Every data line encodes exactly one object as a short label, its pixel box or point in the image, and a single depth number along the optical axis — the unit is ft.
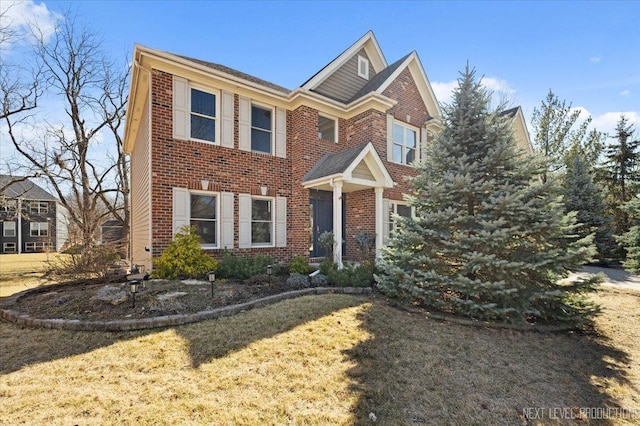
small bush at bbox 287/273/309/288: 23.34
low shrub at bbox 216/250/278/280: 26.16
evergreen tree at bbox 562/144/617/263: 46.57
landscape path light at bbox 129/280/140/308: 17.11
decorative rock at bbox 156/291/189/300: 19.01
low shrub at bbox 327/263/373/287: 23.80
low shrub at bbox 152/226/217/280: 24.64
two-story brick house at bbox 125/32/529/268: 27.12
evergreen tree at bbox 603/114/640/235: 53.78
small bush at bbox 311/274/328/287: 24.26
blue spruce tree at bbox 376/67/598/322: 16.85
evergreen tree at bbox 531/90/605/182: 73.72
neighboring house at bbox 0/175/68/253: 105.19
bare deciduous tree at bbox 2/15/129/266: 55.88
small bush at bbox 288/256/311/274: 28.43
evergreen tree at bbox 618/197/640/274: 31.96
